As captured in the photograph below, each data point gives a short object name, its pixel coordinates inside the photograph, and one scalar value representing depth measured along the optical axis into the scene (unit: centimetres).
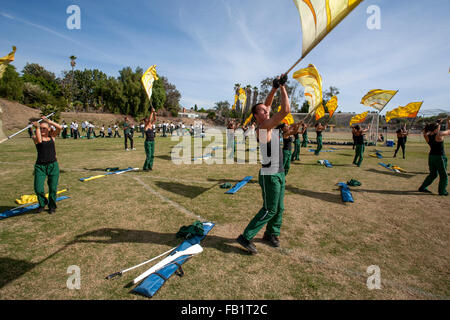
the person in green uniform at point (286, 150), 870
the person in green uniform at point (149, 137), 955
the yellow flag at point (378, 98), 1555
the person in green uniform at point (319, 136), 1507
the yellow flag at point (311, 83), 885
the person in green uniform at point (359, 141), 1170
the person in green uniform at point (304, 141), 1929
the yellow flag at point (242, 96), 1884
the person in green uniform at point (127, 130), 1556
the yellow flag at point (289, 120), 1124
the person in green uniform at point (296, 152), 1373
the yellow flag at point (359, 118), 1836
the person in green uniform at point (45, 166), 509
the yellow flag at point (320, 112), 1285
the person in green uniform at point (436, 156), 675
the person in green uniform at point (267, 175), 358
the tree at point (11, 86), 3791
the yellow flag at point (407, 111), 1731
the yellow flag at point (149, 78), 830
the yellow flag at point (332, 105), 1345
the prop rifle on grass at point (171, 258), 297
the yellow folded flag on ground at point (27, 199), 577
